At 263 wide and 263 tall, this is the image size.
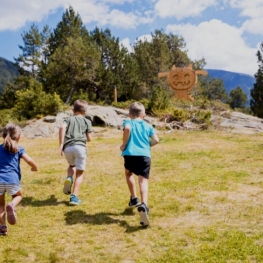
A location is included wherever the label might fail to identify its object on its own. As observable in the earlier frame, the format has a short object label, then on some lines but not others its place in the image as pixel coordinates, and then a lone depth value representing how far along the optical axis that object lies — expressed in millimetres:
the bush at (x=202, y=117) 16484
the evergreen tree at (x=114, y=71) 26842
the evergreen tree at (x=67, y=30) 28820
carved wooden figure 18734
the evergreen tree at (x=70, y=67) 24391
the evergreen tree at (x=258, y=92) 34562
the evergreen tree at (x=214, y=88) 53469
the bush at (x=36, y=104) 17812
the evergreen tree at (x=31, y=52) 33594
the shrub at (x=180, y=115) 17141
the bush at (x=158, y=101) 18906
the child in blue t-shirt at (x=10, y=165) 3639
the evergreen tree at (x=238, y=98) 62638
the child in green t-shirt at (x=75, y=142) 4757
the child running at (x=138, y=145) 4105
